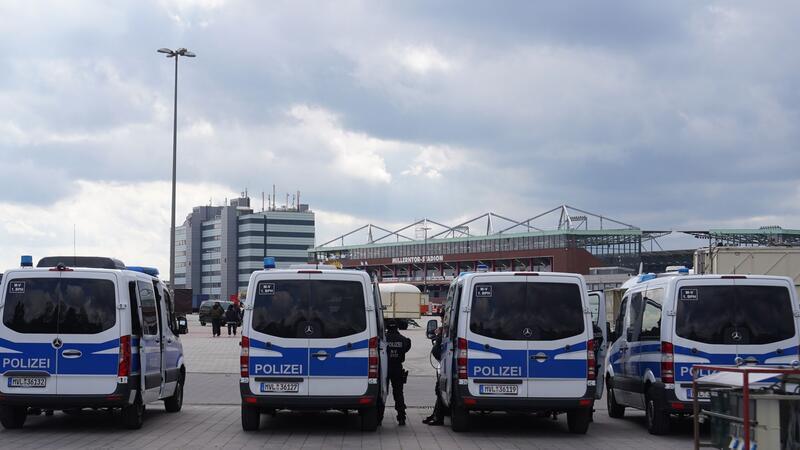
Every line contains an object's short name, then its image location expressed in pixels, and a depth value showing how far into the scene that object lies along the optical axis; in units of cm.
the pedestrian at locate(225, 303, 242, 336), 5391
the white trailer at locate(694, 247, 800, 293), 2684
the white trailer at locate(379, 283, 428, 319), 7900
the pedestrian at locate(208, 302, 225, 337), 5178
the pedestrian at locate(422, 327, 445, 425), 1750
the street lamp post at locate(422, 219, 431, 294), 17122
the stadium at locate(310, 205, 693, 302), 14750
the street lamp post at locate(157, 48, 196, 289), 4559
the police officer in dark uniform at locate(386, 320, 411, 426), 1734
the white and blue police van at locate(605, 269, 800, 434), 1526
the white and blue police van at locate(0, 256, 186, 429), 1499
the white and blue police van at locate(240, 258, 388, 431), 1535
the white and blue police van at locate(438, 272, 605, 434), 1558
